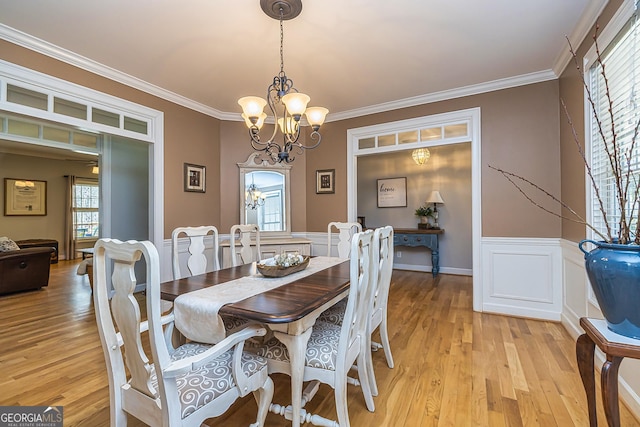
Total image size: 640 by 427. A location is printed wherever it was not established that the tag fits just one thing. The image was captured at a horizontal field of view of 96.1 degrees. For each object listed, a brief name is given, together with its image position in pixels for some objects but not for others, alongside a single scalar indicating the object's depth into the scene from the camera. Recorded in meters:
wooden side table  1.03
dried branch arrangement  1.14
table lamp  5.35
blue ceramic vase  1.03
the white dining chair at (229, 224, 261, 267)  2.77
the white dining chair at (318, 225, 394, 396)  1.78
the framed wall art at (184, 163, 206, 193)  3.78
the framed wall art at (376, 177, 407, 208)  5.89
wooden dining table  1.27
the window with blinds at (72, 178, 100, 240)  7.71
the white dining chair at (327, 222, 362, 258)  3.05
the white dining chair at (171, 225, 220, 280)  2.34
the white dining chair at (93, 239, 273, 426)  0.96
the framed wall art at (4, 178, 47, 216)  6.68
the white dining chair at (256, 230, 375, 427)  1.40
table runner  1.35
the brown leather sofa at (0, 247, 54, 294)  4.04
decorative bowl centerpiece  1.93
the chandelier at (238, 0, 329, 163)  2.01
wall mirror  4.32
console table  5.16
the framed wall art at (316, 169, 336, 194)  4.33
